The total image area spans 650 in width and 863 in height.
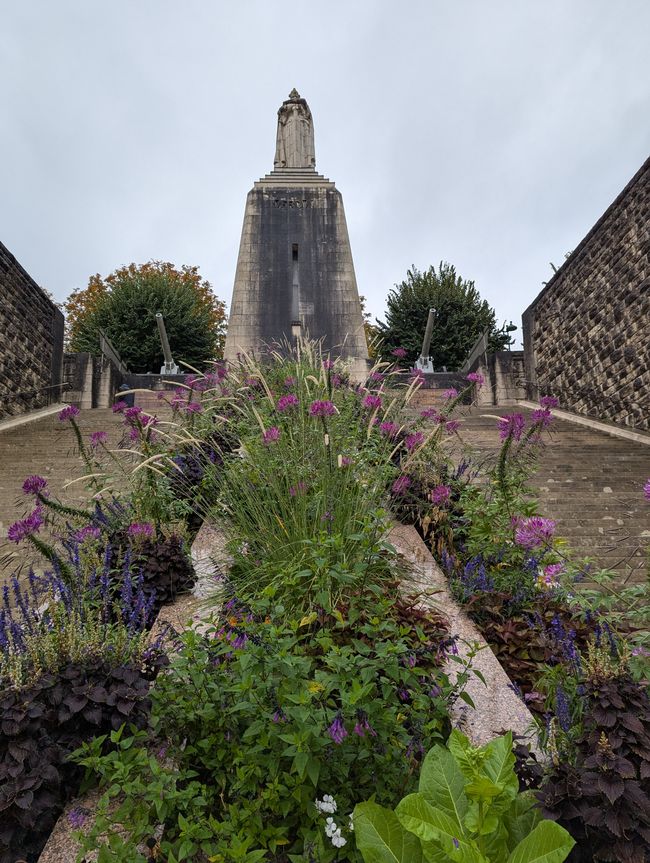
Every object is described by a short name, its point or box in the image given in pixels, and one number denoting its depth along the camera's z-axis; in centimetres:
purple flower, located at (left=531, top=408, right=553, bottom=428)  279
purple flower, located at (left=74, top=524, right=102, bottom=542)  272
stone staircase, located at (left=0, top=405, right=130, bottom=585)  517
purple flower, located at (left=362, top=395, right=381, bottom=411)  309
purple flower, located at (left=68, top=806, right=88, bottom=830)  133
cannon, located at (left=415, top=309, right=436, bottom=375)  1313
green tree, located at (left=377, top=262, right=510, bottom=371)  1991
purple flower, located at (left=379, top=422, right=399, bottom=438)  316
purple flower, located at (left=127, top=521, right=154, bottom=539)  290
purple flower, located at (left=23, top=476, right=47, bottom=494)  221
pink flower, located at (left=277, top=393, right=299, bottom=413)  300
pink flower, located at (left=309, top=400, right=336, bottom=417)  245
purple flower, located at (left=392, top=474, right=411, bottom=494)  273
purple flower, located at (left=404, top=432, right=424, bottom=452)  301
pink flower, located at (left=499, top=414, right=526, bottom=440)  274
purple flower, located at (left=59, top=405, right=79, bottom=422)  298
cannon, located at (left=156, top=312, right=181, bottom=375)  1241
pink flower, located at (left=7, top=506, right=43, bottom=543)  199
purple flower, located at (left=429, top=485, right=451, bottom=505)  295
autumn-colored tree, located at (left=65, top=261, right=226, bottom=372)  1809
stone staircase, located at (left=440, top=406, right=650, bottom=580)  431
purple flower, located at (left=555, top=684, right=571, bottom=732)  144
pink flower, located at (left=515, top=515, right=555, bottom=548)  229
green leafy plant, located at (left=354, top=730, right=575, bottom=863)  106
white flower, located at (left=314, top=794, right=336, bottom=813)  123
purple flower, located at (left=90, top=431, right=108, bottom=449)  341
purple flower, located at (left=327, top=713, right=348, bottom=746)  126
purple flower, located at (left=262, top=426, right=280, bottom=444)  267
